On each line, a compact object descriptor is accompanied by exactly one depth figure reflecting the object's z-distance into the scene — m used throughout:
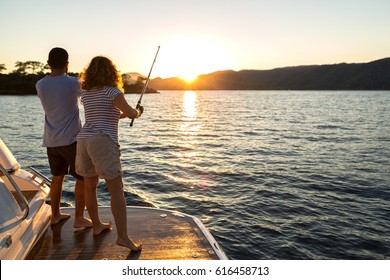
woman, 4.10
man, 4.70
